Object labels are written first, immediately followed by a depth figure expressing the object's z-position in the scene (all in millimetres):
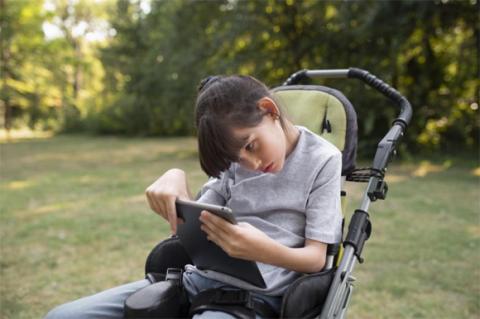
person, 1468
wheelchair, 1532
